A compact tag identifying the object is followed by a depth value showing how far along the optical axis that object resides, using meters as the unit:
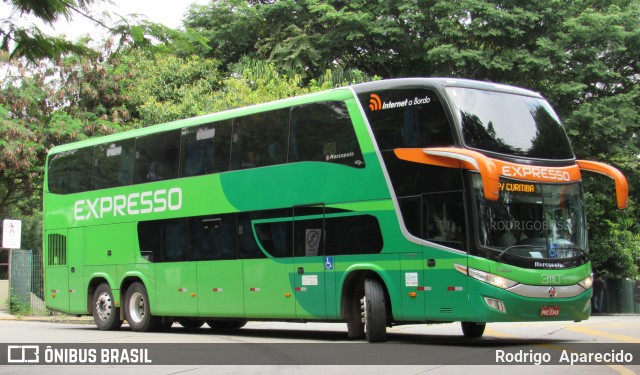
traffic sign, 27.31
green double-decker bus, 13.43
